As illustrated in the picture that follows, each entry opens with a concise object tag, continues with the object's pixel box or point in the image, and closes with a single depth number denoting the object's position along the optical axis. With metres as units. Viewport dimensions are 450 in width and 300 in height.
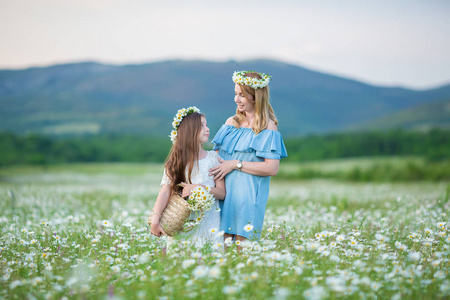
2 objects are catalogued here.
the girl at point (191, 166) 5.97
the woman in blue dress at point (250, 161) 6.00
